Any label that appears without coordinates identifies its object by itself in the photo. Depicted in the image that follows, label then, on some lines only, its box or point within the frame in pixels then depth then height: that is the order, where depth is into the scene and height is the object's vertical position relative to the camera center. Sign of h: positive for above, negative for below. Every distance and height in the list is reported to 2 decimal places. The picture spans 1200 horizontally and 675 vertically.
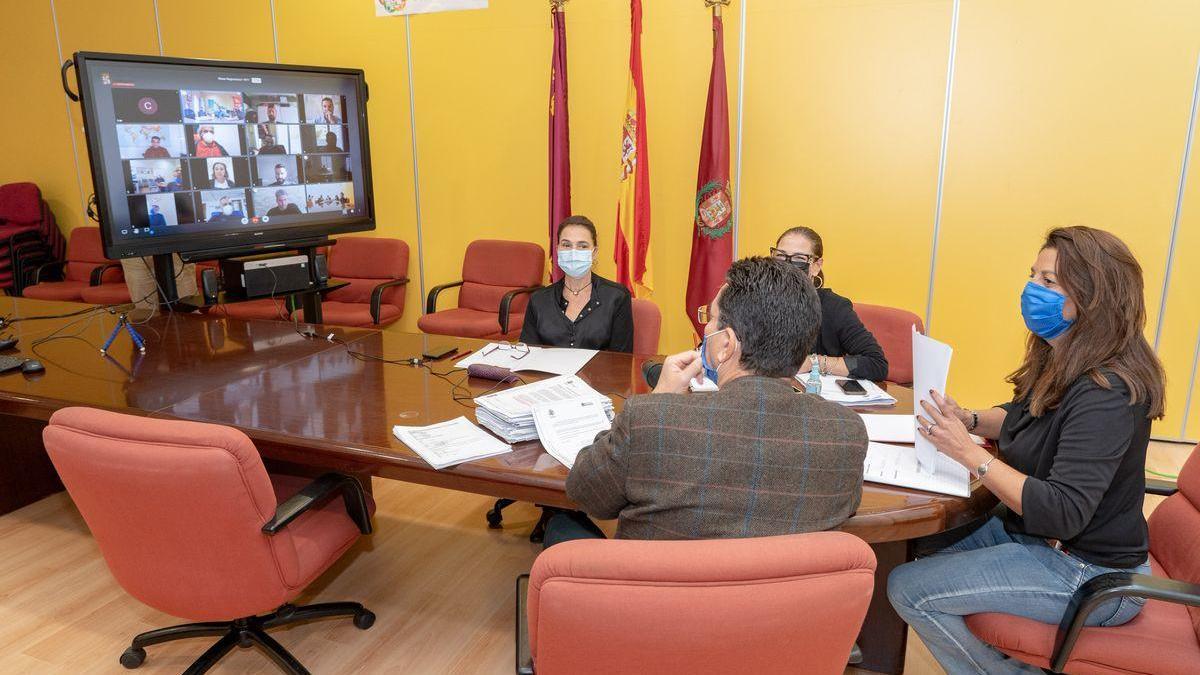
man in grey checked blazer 1.31 -0.47
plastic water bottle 2.31 -0.62
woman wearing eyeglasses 2.58 -0.53
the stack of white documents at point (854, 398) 2.25 -0.64
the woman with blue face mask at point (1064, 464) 1.57 -0.61
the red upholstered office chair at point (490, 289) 4.31 -0.66
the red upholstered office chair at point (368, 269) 5.05 -0.59
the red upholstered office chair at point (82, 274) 5.37 -0.68
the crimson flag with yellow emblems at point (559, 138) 4.32 +0.21
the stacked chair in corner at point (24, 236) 5.92 -0.43
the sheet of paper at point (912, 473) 1.69 -0.67
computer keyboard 2.54 -0.59
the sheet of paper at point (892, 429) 1.96 -0.66
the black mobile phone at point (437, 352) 2.69 -0.61
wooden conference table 1.77 -0.64
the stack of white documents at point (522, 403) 1.97 -0.61
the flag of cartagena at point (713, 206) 4.07 -0.17
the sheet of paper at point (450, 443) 1.84 -0.65
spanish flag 4.20 -0.11
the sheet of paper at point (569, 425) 1.86 -0.63
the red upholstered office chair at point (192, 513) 1.63 -0.75
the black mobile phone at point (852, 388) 2.31 -0.64
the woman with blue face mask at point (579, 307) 3.03 -0.51
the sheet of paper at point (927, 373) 1.61 -0.43
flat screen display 3.26 +0.12
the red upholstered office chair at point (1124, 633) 1.47 -0.93
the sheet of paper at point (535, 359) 2.55 -0.62
